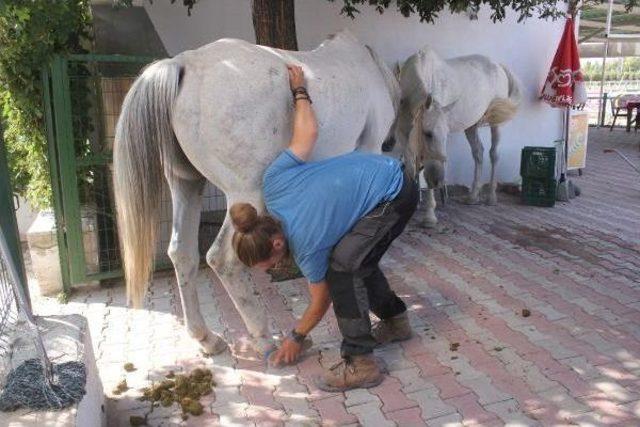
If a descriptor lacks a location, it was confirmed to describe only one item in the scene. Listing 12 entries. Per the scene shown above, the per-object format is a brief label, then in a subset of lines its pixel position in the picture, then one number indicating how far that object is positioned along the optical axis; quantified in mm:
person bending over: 2596
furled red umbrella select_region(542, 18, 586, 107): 6977
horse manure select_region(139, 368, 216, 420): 2771
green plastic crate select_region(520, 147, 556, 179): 6570
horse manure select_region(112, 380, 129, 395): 2951
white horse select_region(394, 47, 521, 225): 5191
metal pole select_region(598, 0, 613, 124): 9738
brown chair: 14797
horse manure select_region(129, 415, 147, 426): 2648
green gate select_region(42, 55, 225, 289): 4094
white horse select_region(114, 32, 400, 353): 2744
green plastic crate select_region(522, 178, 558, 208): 6703
